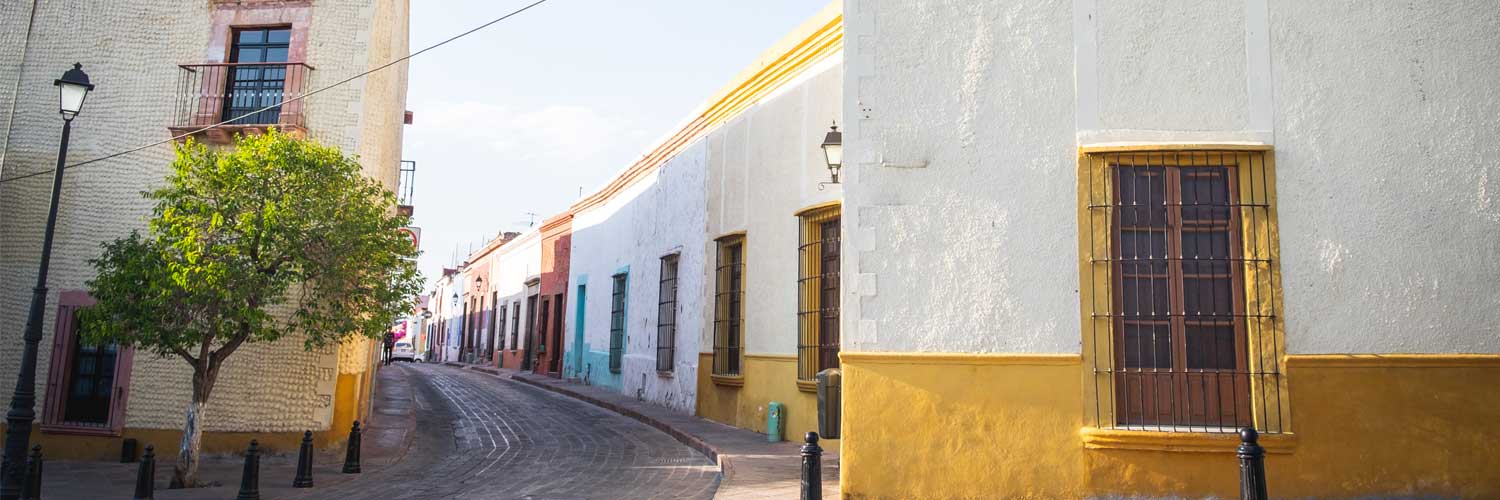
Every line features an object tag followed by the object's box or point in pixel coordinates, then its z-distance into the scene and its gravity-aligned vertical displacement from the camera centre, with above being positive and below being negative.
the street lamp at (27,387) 7.25 -0.28
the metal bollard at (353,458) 9.47 -0.97
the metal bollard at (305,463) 8.66 -0.94
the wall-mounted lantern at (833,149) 9.84 +2.33
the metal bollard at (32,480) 7.64 -1.02
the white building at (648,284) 15.12 +1.58
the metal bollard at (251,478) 7.75 -0.97
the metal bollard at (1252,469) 5.14 -0.44
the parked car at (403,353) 42.81 +0.42
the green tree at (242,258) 8.26 +0.90
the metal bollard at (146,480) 7.70 -1.01
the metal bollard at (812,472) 5.95 -0.61
